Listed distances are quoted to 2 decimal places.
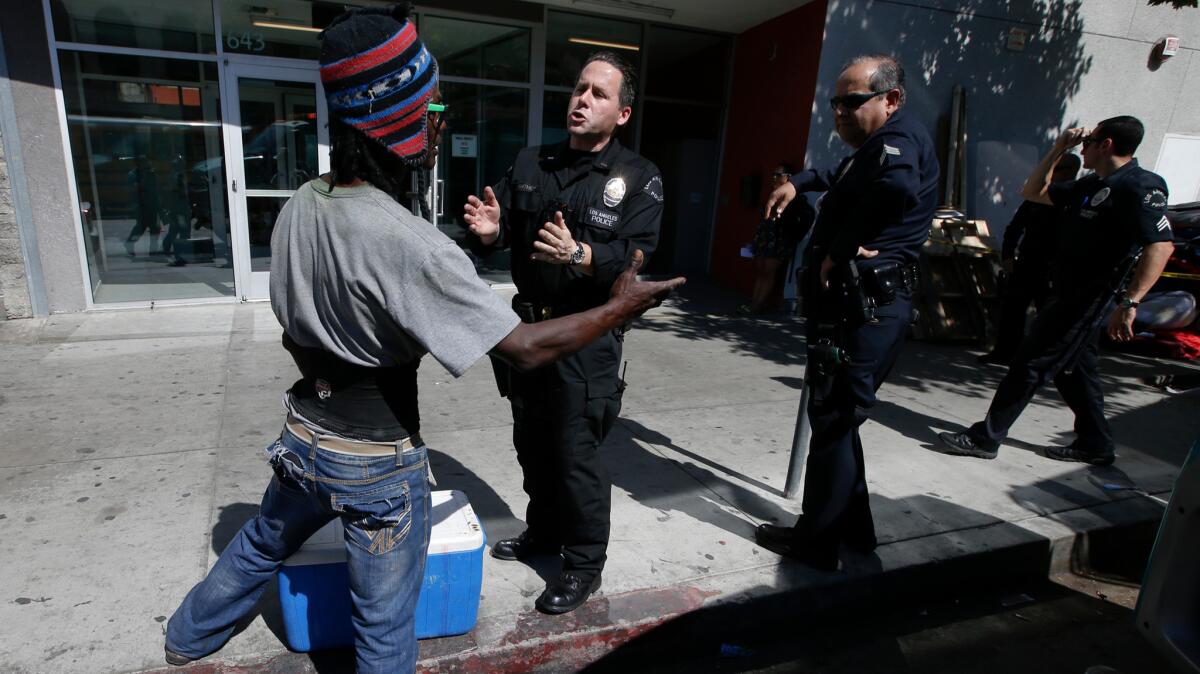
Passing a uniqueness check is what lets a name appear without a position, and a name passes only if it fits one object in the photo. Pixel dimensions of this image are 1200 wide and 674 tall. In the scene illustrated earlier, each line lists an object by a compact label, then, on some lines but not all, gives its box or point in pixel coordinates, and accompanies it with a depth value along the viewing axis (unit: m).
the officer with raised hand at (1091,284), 4.02
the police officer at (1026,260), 6.46
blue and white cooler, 2.28
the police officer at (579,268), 2.59
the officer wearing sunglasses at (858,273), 2.80
